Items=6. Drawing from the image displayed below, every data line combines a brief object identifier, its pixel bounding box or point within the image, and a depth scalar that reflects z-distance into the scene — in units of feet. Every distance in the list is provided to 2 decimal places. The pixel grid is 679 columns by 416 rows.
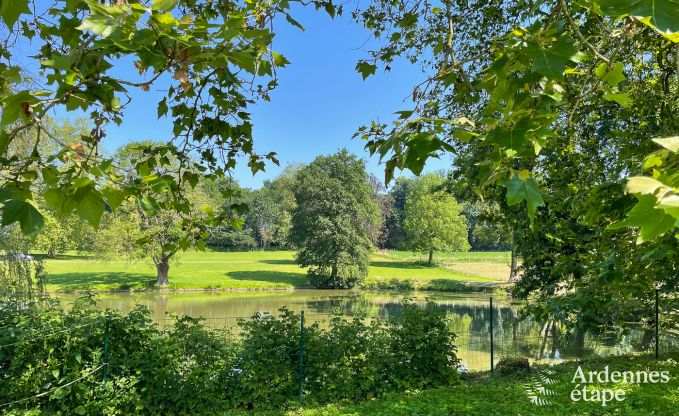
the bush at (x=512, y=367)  21.65
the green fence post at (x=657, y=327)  21.45
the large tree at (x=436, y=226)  127.95
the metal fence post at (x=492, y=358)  22.47
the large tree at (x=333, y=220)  92.53
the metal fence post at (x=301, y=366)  18.85
